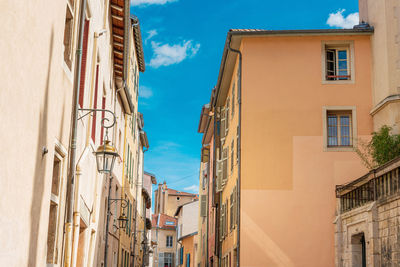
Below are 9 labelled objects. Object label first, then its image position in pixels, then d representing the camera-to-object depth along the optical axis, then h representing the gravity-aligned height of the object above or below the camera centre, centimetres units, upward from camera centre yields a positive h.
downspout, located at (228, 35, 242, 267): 1980 +433
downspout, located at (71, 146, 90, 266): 1053 +98
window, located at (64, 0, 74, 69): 966 +380
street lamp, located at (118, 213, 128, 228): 1999 +178
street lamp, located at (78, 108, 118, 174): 1040 +195
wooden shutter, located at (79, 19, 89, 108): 1142 +393
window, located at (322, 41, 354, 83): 2075 +733
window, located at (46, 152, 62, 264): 905 +60
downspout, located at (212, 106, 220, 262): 2995 +215
